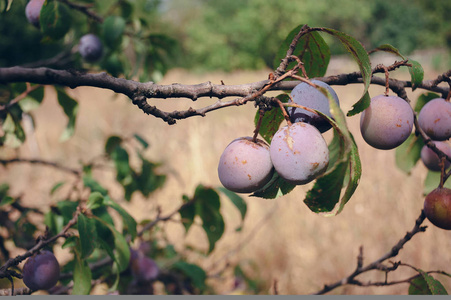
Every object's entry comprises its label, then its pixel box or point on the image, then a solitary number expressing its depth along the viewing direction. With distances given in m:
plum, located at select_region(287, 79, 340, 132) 0.50
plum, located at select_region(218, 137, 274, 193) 0.49
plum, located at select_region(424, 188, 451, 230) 0.59
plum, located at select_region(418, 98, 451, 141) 0.67
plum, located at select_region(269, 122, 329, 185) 0.46
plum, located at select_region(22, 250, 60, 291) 0.65
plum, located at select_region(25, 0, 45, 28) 0.98
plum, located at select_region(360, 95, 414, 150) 0.55
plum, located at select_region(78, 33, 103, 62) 1.17
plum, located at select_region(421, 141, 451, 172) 0.75
